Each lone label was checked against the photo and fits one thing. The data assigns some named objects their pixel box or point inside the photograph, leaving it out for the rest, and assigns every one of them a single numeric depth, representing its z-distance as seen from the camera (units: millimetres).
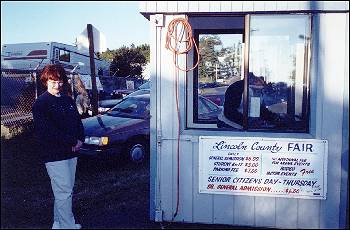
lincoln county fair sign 5176
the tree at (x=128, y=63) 42281
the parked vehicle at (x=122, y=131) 8523
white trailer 20141
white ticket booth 5102
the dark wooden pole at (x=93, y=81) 12602
